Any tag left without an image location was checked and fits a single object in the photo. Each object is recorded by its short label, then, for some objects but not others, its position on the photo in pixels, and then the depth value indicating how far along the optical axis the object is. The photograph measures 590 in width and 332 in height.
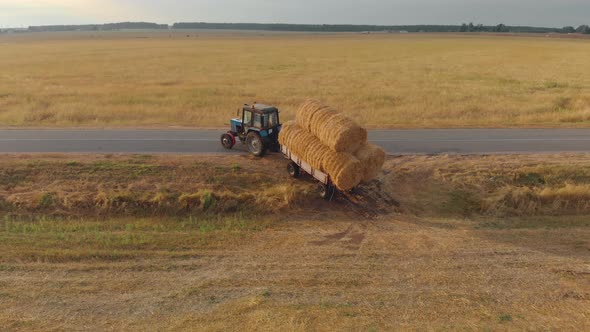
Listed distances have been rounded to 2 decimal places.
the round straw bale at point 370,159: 15.04
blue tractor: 18.62
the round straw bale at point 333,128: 14.66
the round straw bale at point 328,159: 14.59
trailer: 15.52
